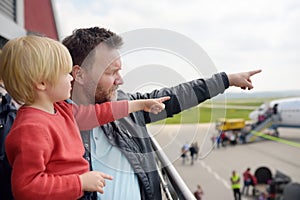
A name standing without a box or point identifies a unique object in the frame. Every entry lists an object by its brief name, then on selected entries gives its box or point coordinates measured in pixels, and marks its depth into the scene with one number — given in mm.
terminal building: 2084
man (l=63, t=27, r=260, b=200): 639
